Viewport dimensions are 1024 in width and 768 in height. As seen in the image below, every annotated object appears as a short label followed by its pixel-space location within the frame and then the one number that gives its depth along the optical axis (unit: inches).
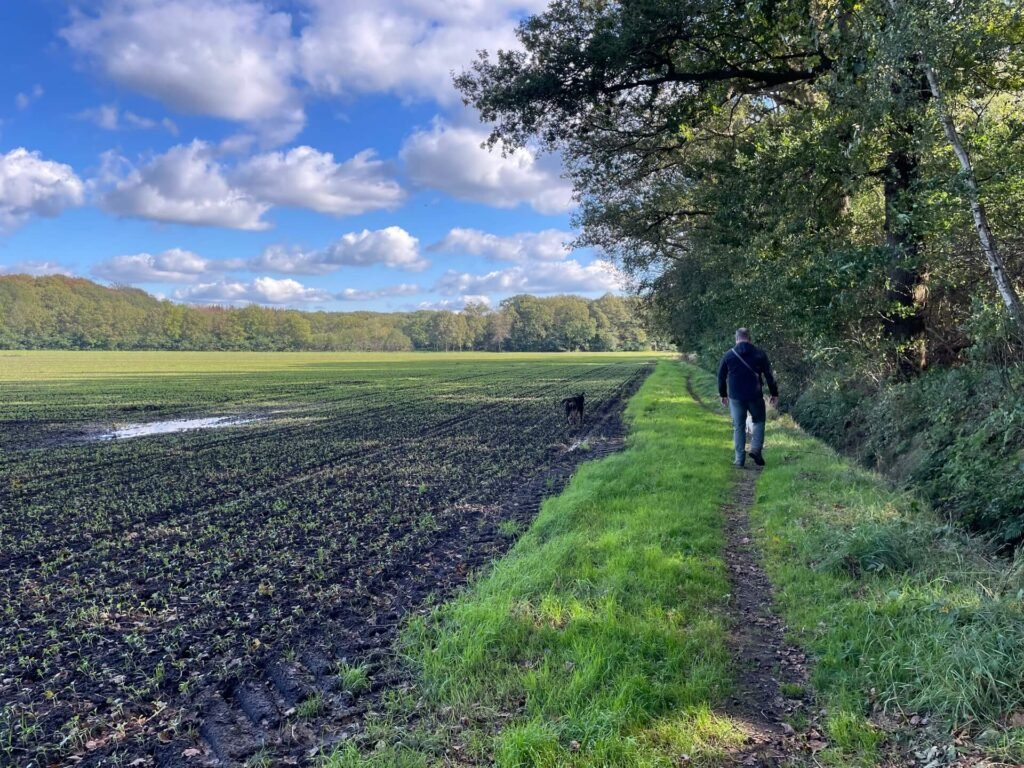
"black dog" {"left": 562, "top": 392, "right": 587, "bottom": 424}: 744.3
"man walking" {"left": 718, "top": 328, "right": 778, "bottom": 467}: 393.4
